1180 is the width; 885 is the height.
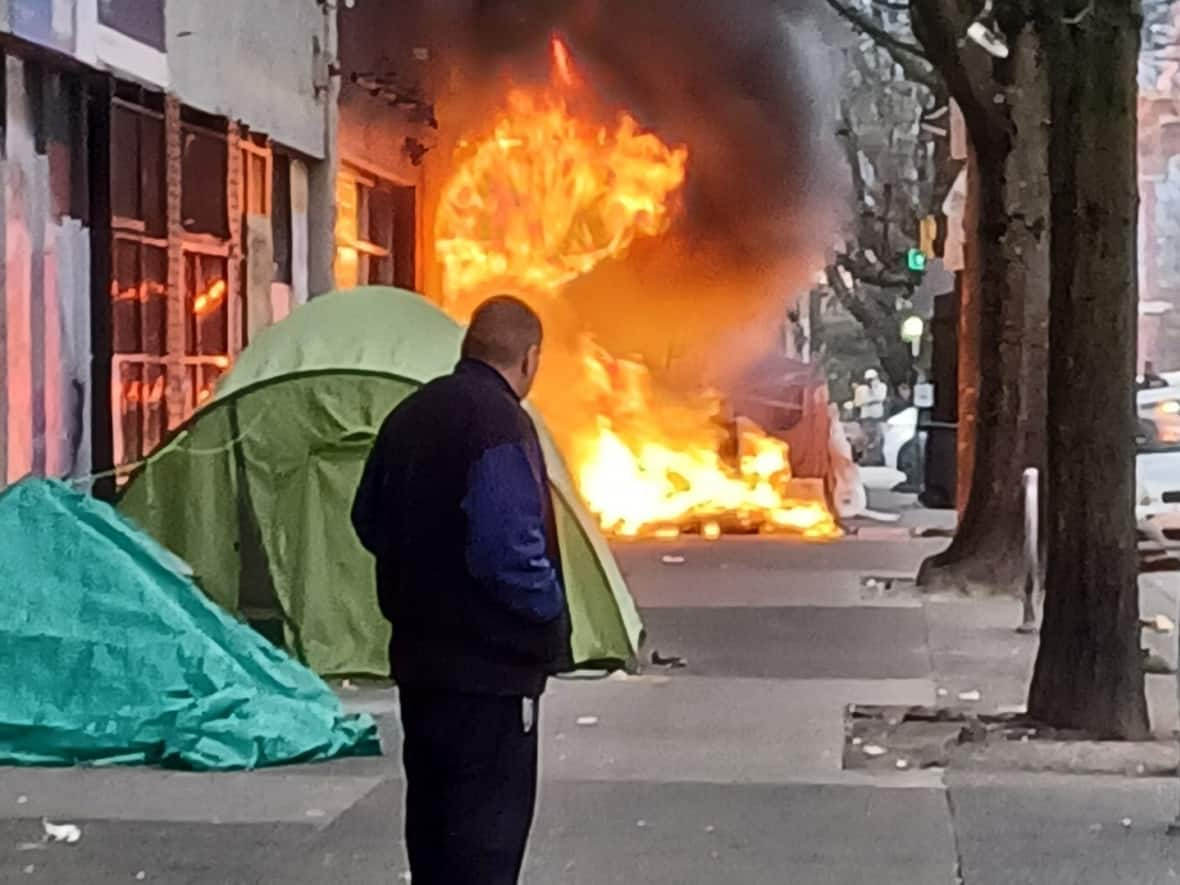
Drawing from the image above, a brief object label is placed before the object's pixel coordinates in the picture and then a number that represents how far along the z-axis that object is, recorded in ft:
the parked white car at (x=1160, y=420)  97.35
